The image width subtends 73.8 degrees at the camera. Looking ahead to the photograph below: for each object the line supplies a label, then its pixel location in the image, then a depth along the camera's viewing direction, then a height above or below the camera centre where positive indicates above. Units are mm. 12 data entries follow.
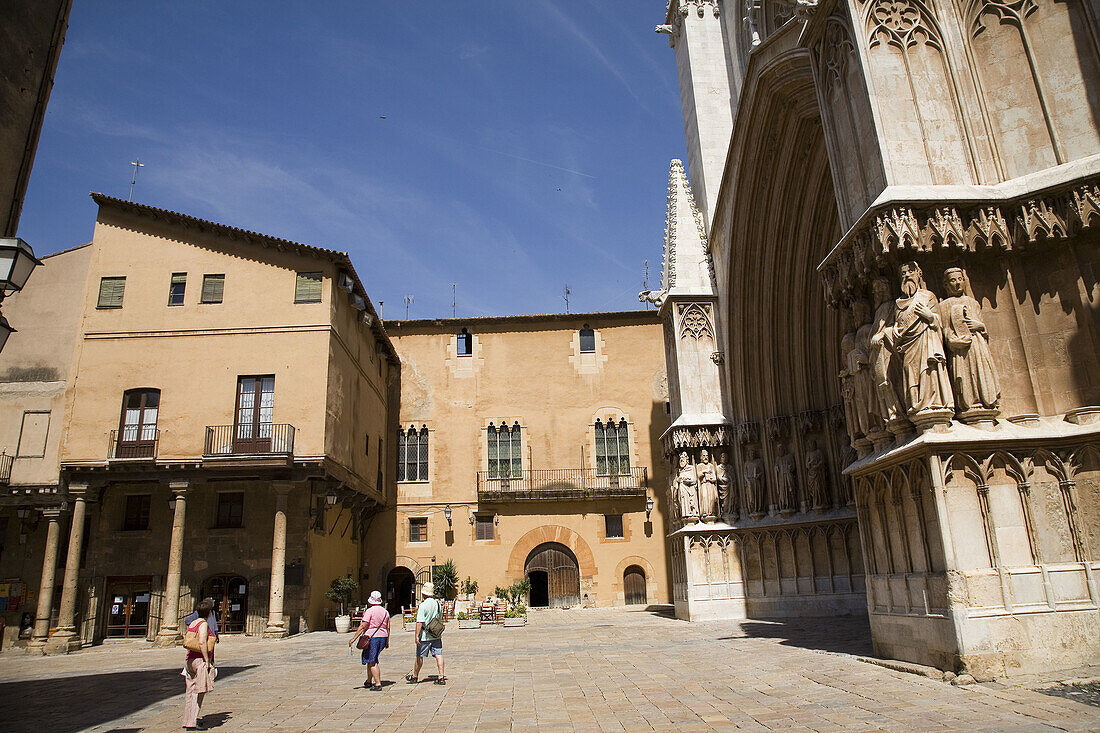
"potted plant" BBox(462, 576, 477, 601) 27141 -785
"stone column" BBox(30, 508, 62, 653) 19406 +5
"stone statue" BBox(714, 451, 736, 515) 18172 +1766
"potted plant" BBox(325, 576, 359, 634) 22555 -568
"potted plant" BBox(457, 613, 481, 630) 21344 -1592
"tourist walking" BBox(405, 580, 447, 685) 9547 -787
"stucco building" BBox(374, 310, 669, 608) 28344 +4187
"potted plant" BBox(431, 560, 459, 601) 27188 -457
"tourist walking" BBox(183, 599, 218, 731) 7199 -900
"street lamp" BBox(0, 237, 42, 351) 6613 +2837
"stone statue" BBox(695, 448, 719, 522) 18203 +1641
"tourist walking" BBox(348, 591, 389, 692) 9477 -877
